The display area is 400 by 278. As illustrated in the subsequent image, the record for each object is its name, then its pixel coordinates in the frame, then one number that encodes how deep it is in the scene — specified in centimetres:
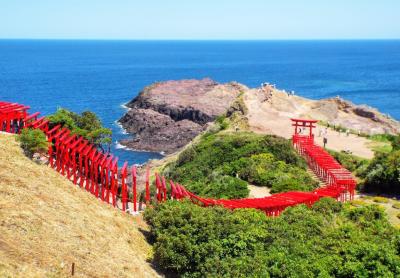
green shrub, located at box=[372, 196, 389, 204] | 3027
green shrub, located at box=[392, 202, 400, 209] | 2879
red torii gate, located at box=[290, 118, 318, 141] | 4321
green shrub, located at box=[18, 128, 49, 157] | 2297
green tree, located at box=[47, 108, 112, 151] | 2969
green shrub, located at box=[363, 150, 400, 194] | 3253
